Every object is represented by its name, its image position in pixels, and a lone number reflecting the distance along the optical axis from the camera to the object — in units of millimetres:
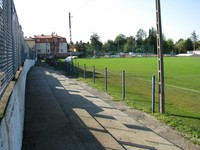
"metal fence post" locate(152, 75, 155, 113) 7351
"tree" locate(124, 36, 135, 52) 95293
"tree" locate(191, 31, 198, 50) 113253
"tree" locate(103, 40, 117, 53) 92042
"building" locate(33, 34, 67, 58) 97794
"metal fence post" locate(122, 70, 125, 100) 9400
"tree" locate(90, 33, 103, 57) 106635
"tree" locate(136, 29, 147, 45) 113423
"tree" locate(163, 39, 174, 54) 102420
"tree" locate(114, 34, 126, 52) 114254
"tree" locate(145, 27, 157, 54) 101616
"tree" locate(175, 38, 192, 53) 103956
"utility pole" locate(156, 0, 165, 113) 7441
